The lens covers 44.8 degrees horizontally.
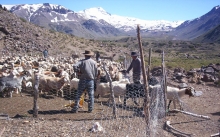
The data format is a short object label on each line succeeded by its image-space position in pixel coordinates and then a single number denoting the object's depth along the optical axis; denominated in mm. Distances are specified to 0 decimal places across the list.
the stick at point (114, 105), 7491
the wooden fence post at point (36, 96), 7355
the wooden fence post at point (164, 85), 7516
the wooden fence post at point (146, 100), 4844
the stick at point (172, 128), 7080
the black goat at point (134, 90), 9055
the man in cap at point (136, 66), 9508
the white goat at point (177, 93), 9461
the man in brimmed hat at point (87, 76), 8039
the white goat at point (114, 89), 10051
